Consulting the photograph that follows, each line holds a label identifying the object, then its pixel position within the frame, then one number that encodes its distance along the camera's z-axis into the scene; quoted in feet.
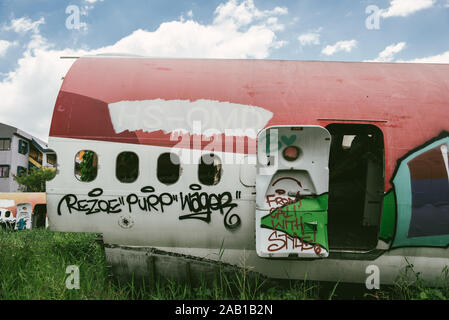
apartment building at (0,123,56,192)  128.06
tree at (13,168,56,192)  127.85
